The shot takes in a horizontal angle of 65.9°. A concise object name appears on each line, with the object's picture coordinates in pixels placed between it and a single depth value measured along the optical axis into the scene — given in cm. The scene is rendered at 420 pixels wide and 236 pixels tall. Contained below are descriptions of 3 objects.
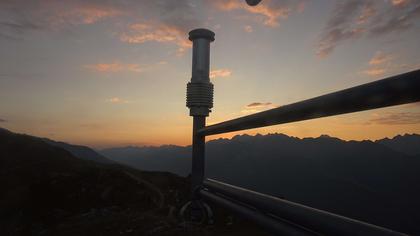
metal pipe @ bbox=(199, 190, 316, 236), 114
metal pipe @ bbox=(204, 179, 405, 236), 79
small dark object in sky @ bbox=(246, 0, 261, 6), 162
